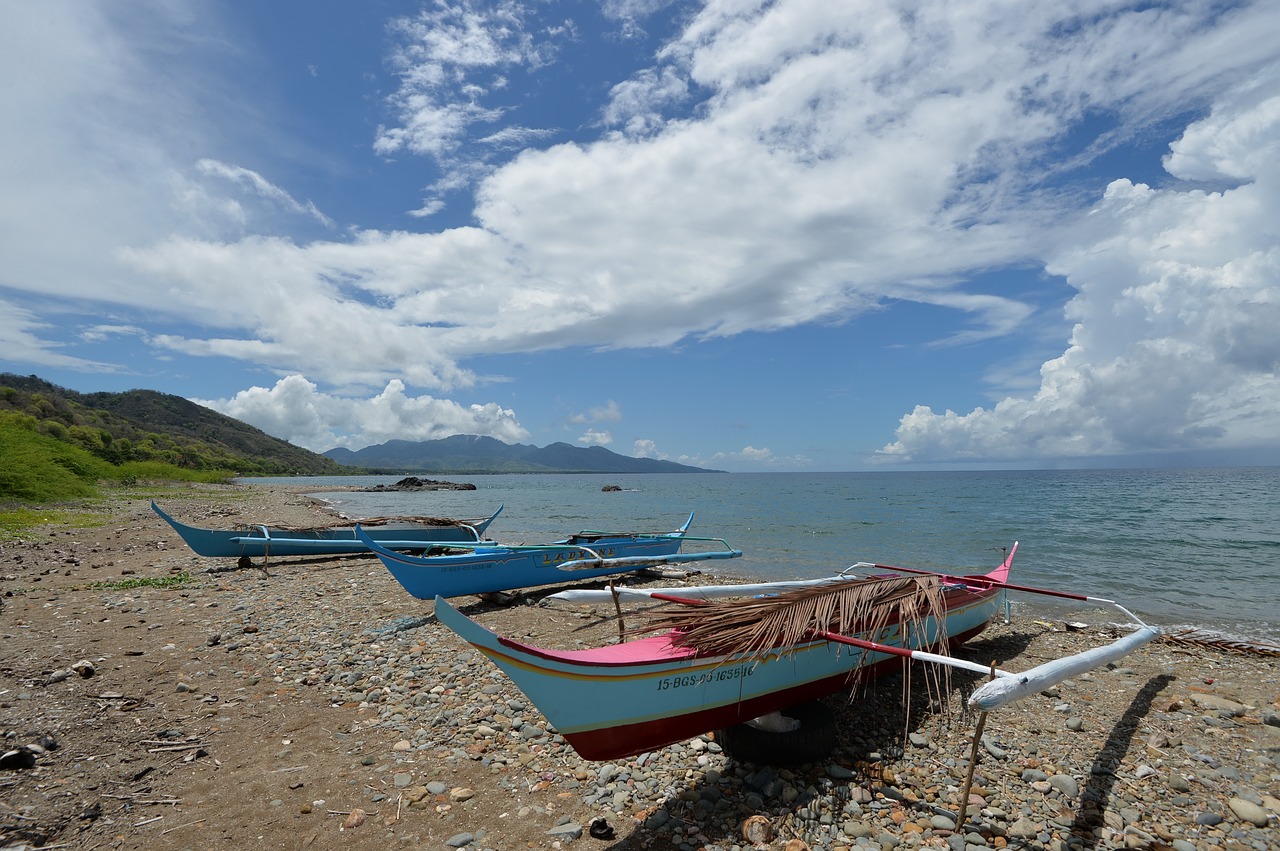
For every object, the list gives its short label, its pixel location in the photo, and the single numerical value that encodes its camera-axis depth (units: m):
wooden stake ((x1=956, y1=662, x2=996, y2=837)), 4.43
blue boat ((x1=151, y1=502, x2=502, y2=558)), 17.34
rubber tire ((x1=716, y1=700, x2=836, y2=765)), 5.66
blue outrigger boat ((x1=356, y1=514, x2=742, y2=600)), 11.94
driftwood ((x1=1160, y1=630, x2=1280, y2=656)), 10.37
